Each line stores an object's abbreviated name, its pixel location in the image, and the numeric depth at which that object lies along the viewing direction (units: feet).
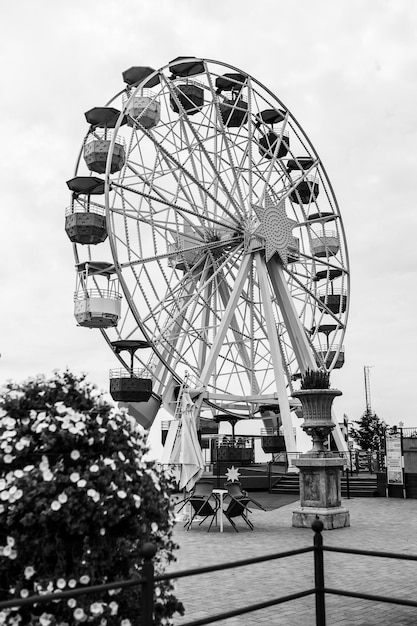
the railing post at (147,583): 14.71
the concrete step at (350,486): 82.43
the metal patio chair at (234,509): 51.42
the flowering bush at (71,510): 16.06
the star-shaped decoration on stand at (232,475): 57.67
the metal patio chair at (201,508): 52.03
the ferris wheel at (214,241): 89.92
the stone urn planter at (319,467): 52.90
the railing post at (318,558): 19.20
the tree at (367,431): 239.91
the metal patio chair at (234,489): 55.93
